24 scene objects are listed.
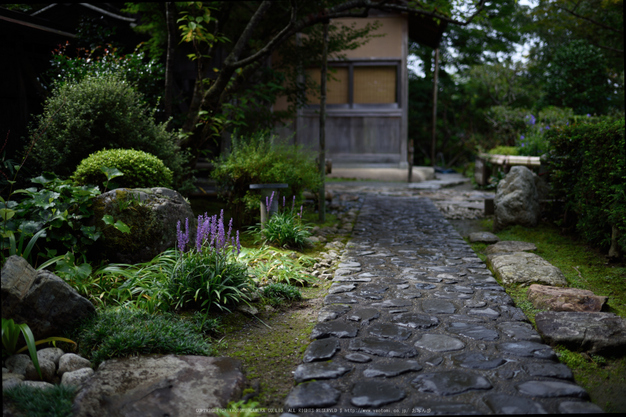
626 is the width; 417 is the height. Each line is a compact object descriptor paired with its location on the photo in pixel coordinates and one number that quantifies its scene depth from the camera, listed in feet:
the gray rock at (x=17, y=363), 9.32
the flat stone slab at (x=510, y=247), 19.77
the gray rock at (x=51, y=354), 9.84
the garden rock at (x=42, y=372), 9.39
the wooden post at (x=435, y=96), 58.29
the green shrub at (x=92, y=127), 19.66
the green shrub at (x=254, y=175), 22.50
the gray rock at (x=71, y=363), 9.62
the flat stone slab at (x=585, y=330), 10.52
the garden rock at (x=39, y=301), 9.74
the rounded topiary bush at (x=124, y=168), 17.90
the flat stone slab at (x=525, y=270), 15.29
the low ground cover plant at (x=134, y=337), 10.02
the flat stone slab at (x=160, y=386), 8.15
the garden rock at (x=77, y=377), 9.07
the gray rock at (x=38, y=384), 8.68
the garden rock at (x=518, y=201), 23.62
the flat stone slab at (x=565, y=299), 12.63
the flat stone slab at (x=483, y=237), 22.18
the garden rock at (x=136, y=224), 15.56
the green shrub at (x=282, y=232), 20.13
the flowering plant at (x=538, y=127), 37.17
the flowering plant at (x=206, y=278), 12.75
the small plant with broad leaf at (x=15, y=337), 9.22
